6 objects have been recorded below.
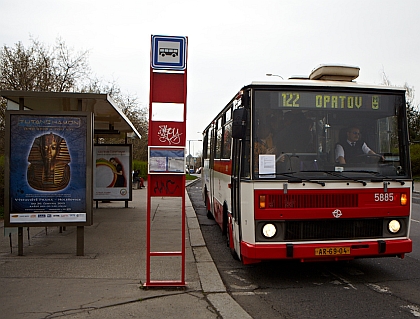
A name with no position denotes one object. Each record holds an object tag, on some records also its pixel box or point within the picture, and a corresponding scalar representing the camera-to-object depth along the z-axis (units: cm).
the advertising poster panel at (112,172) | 1642
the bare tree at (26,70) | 2377
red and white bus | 666
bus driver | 698
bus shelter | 864
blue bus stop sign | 657
